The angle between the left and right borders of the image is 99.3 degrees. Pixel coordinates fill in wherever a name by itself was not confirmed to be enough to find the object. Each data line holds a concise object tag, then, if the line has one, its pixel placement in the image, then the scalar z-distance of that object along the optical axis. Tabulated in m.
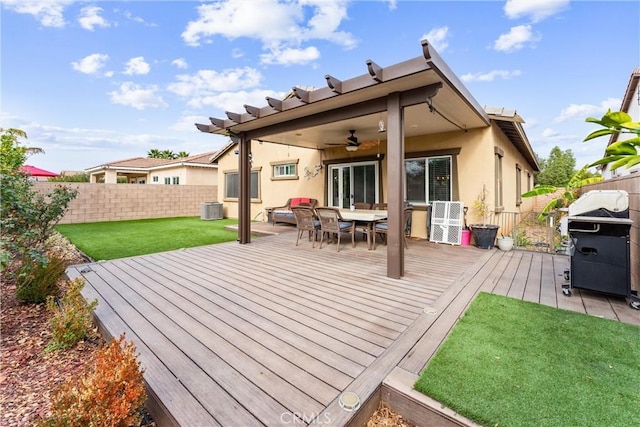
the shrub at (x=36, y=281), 3.27
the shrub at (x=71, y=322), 2.45
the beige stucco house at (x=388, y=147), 3.90
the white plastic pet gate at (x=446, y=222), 6.41
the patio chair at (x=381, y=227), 5.79
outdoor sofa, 9.42
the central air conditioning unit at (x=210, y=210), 12.07
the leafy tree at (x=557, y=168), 28.30
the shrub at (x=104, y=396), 1.24
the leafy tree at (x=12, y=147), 8.01
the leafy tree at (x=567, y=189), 4.97
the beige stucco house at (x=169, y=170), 16.19
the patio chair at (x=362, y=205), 7.71
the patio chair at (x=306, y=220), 6.09
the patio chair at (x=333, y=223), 5.64
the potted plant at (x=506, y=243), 5.75
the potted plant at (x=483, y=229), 5.89
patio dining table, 5.63
